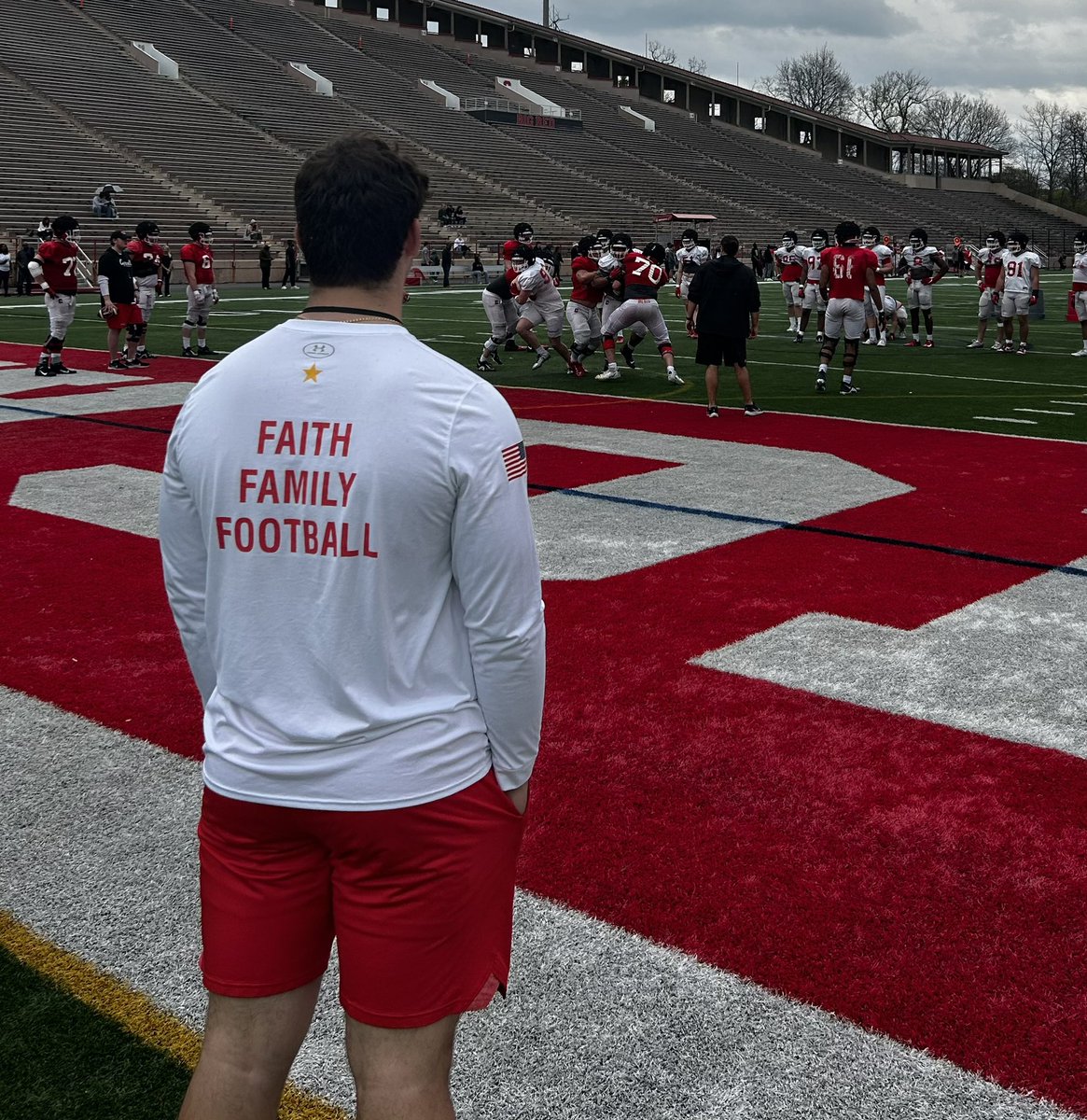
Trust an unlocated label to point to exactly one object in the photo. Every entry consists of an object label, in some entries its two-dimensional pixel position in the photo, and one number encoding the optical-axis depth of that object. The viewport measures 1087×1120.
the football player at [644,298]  15.71
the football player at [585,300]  16.75
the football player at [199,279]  18.31
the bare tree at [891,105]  103.75
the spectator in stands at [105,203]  38.25
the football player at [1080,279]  18.56
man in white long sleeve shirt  1.90
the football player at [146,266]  17.66
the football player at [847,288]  14.94
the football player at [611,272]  16.88
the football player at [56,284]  15.93
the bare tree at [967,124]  105.31
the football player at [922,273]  19.98
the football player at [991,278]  19.42
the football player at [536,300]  16.47
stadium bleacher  43.03
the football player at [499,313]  17.25
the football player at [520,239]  17.67
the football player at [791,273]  21.71
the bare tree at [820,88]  104.62
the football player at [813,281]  20.66
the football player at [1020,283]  18.72
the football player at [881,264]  19.92
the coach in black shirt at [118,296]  16.34
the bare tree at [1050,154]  102.62
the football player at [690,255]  23.49
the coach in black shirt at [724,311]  12.42
